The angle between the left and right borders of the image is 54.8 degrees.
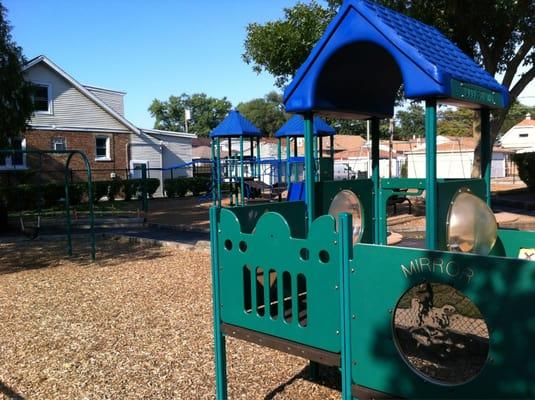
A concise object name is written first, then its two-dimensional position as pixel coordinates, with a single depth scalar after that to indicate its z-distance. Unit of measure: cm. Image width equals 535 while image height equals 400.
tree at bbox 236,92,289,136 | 7400
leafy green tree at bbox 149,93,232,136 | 7662
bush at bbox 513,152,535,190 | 1998
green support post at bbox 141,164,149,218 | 1514
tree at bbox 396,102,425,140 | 8844
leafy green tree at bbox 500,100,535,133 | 8588
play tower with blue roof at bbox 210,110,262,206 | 1705
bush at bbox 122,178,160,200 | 2322
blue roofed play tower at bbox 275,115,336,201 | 1537
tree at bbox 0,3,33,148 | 1356
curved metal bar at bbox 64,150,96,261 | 898
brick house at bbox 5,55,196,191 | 2334
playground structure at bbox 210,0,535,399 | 213
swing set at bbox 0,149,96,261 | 907
